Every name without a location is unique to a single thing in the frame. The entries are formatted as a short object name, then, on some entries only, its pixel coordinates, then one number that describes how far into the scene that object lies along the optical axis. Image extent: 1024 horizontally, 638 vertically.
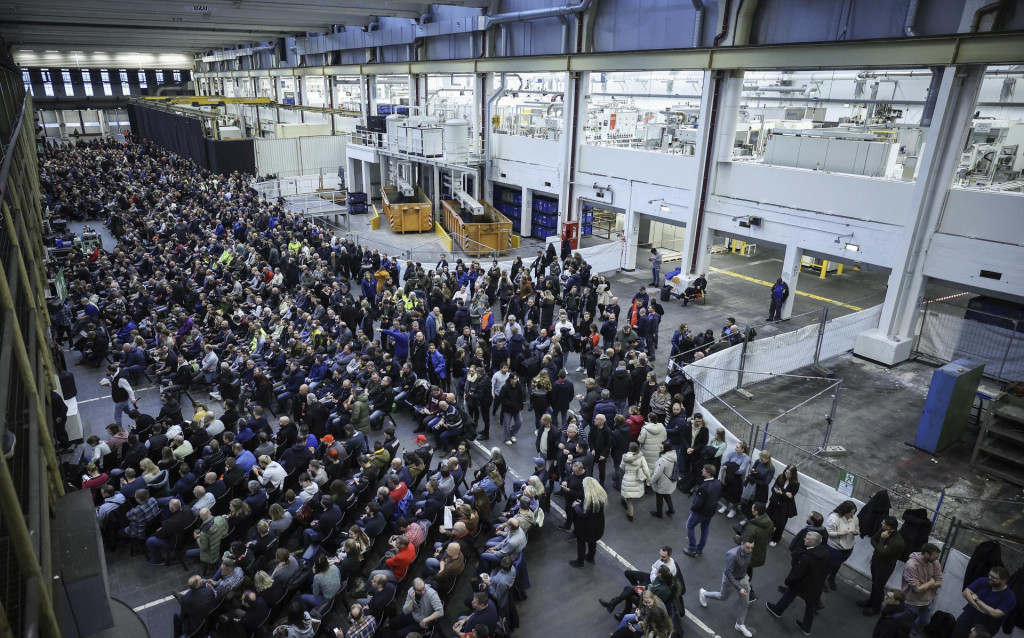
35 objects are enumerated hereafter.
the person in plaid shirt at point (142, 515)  8.20
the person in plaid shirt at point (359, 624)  6.34
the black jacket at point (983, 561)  6.91
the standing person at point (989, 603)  6.30
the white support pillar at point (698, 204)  18.61
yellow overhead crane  41.16
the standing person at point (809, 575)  6.99
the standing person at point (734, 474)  9.02
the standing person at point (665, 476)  8.92
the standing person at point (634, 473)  9.05
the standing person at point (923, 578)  6.88
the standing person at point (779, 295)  17.67
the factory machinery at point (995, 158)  16.97
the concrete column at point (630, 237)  22.39
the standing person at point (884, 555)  7.33
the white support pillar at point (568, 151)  22.97
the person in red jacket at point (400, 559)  7.29
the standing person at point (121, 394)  11.62
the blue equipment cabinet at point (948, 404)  11.31
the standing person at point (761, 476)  8.54
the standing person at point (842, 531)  7.59
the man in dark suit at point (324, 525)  7.86
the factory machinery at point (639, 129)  25.47
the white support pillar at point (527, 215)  27.23
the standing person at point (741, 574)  7.04
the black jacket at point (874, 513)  7.72
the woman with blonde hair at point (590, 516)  7.83
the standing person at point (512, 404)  10.75
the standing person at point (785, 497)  8.19
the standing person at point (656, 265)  20.81
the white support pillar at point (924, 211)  13.41
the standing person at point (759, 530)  7.25
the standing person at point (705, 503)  7.96
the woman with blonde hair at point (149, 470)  8.58
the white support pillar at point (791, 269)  17.88
